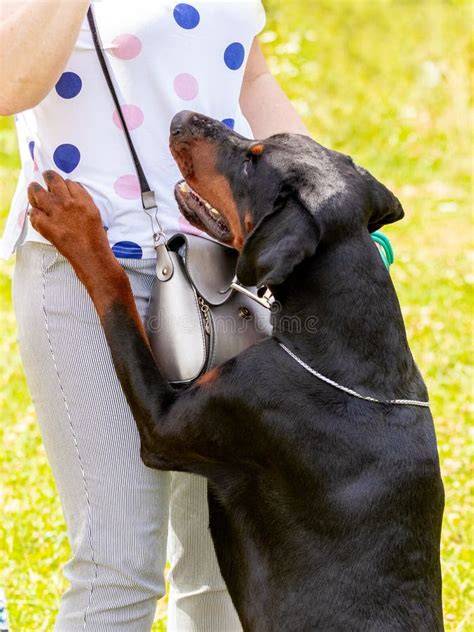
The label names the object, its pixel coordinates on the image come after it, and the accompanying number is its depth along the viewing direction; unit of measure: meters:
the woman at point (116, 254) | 5.04
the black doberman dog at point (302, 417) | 5.02
